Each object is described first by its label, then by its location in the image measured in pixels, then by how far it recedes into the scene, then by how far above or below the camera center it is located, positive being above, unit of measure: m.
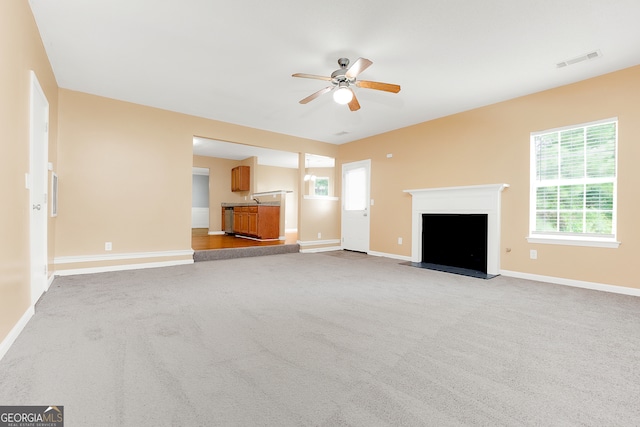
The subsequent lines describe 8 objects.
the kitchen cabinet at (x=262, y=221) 7.30 -0.30
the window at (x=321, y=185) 10.84 +0.93
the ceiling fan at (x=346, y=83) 3.10 +1.40
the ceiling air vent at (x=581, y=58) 3.04 +1.64
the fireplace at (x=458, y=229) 4.45 -0.30
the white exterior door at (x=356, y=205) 6.58 +0.12
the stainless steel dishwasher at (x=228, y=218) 9.21 -0.26
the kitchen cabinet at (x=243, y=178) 9.07 +0.98
